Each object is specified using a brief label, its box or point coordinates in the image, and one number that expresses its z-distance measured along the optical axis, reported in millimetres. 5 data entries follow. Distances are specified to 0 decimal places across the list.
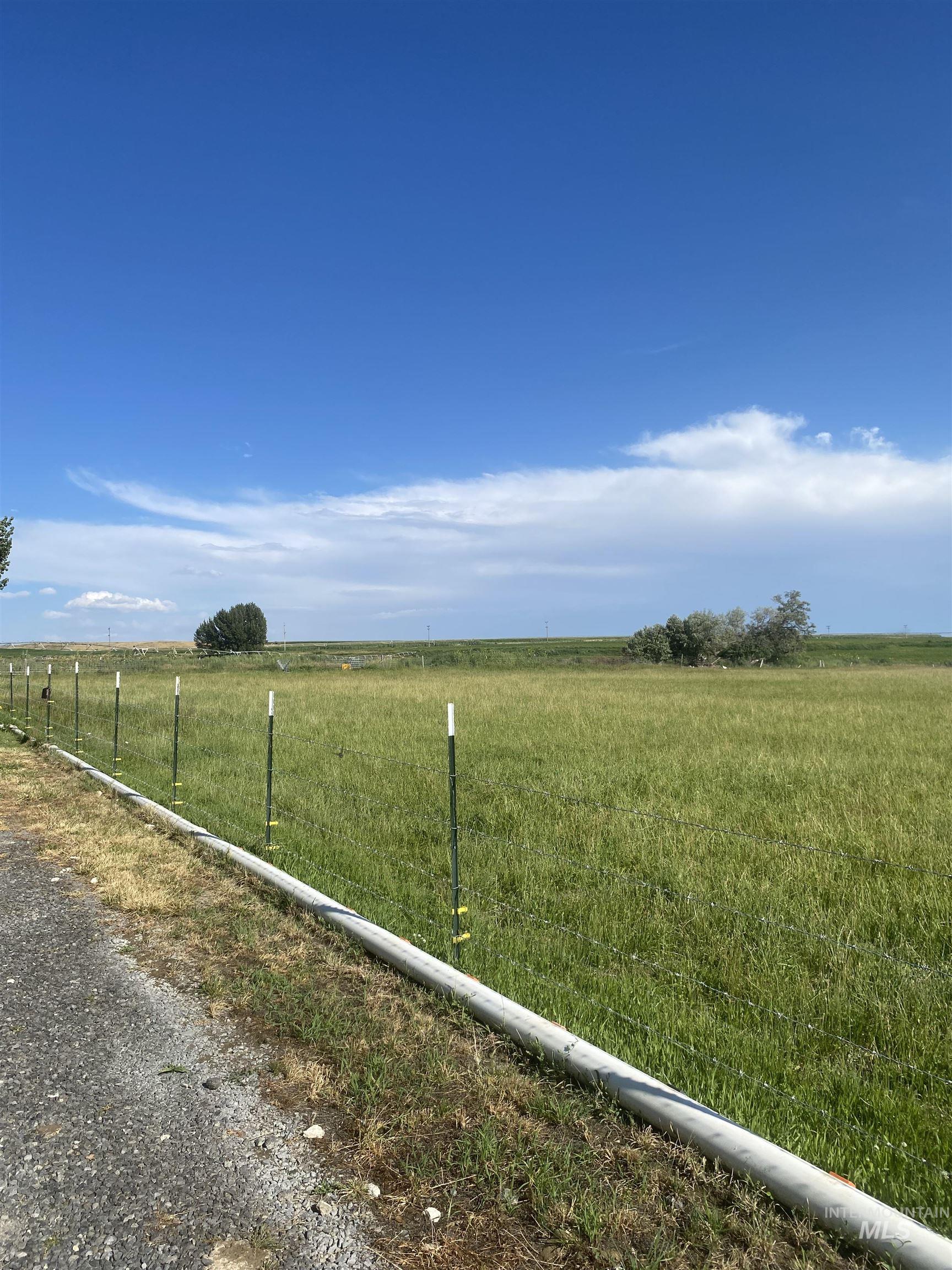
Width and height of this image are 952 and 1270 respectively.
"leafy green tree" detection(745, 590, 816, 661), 82062
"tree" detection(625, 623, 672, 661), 73312
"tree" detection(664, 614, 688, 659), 75000
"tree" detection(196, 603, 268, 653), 109312
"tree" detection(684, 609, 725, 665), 74375
